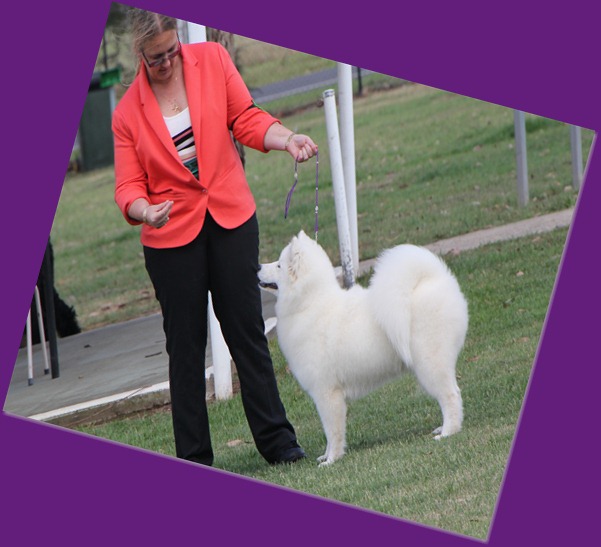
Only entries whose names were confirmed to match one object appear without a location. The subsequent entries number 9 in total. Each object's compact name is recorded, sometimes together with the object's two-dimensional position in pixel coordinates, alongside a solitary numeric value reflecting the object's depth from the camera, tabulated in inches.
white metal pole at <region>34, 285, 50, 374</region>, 569.2
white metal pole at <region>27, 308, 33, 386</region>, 547.4
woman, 460.2
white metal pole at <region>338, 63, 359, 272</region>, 635.7
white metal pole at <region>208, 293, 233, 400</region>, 579.3
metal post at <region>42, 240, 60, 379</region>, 580.6
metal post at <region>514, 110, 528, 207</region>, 604.5
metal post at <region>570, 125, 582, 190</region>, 512.2
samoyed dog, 476.2
